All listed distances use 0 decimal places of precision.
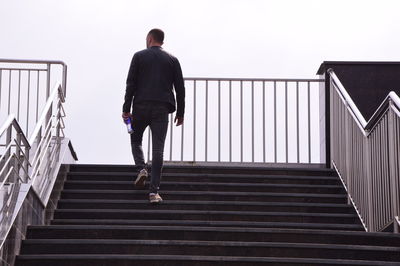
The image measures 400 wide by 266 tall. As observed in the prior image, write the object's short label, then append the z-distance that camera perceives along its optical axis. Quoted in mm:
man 12640
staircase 10145
